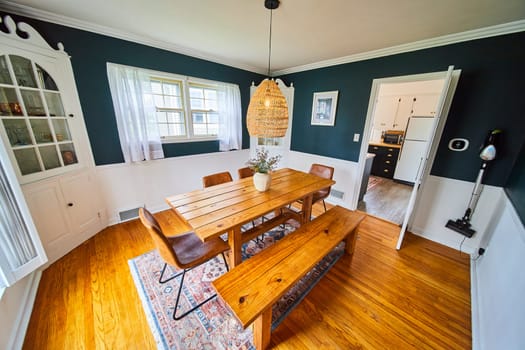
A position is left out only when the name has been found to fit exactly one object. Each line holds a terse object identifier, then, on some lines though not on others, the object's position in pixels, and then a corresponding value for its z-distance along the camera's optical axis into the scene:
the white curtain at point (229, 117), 3.39
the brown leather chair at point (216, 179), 2.28
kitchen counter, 4.74
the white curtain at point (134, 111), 2.33
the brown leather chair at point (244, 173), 2.63
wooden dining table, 1.43
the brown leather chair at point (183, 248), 1.28
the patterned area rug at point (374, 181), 4.45
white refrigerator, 4.15
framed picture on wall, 3.16
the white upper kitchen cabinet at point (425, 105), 4.23
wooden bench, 1.08
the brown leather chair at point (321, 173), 2.60
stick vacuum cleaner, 1.91
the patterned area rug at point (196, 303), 1.29
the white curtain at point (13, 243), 1.25
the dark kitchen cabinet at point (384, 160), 4.76
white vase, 1.95
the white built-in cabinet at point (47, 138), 1.64
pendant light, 1.83
